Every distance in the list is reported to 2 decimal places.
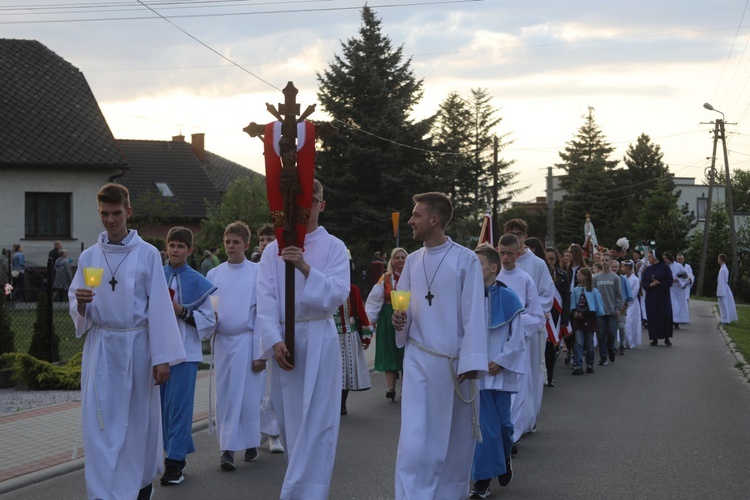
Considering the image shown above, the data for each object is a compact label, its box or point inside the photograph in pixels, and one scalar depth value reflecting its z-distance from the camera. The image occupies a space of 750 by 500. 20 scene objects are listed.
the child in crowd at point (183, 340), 8.11
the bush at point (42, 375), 13.50
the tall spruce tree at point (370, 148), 40.84
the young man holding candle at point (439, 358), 6.41
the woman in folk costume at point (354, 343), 11.16
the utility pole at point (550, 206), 59.09
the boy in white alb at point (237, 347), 8.91
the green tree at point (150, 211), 40.53
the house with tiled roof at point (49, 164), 33.19
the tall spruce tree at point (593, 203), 87.53
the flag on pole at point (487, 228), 13.76
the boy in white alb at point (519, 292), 9.20
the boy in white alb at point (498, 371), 7.64
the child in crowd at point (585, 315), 16.70
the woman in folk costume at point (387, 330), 13.10
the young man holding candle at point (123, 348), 6.38
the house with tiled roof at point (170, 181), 45.88
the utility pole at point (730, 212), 52.19
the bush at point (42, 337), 14.99
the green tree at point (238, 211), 39.25
